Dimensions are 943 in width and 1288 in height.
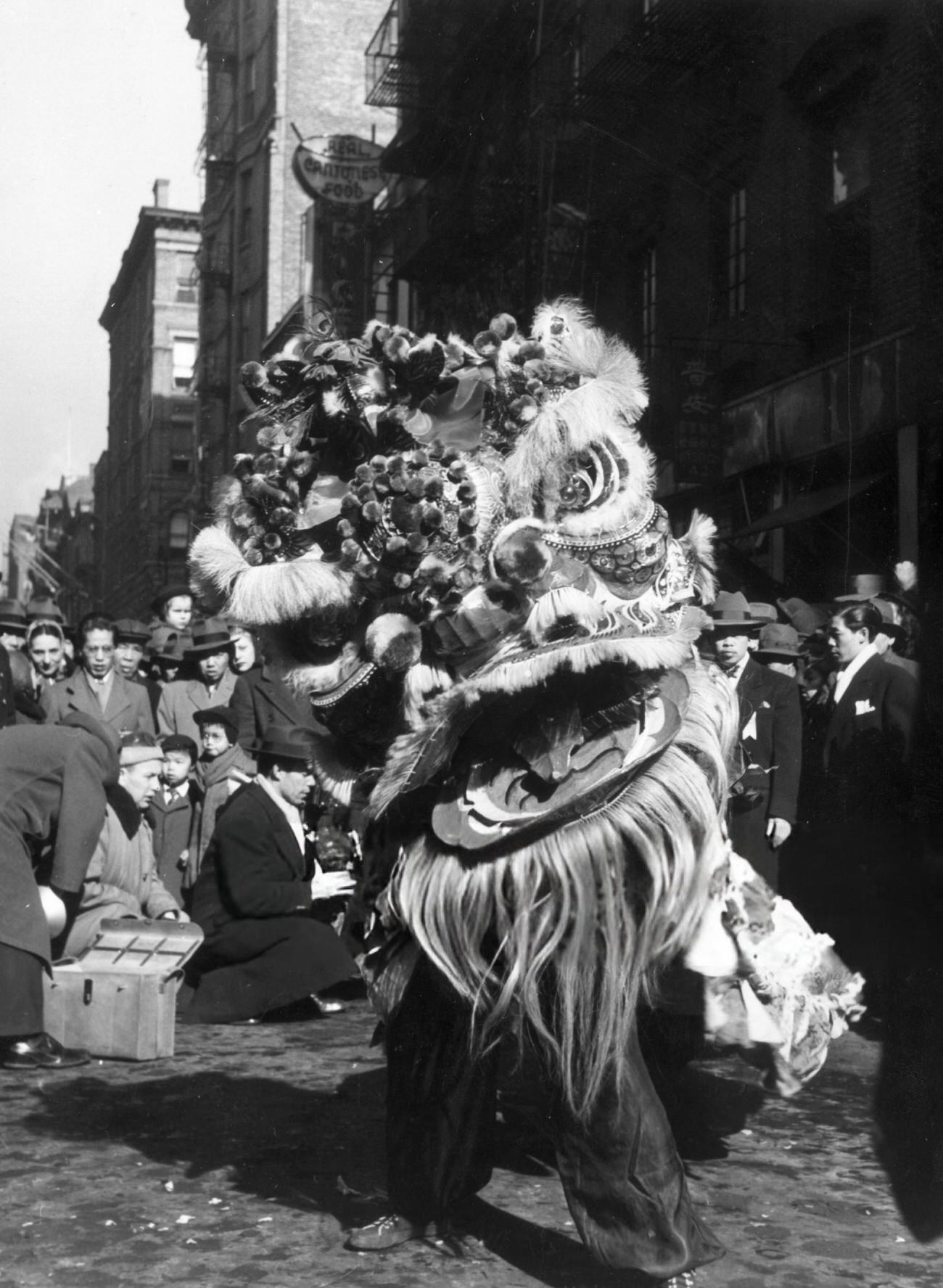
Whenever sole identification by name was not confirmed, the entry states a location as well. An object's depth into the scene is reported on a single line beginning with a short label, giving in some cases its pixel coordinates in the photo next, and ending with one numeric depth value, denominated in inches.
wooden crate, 228.8
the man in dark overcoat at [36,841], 223.1
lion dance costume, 117.9
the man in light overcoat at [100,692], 366.6
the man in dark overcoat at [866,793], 288.5
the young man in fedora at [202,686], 369.4
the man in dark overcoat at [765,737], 273.7
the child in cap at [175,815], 335.3
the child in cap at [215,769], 319.0
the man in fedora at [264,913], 268.5
